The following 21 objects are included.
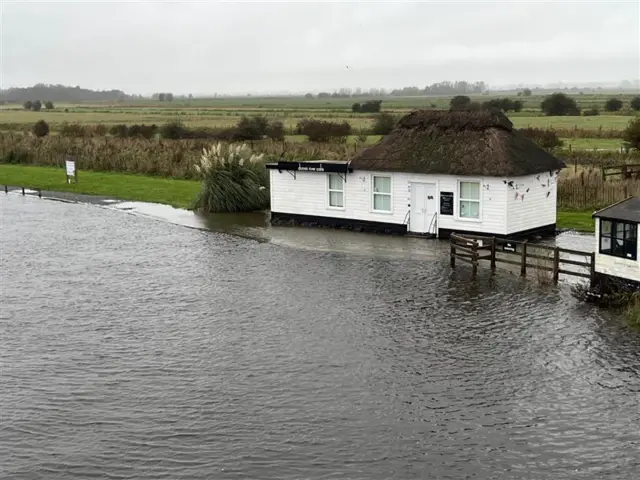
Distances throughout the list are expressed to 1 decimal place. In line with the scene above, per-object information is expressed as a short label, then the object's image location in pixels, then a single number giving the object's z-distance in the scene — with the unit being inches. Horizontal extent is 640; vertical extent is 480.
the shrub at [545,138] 2497.5
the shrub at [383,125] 3211.1
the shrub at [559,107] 4407.0
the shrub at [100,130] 3405.5
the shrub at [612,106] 4614.2
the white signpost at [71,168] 2078.0
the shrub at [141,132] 3252.0
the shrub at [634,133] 2156.6
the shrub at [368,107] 5260.8
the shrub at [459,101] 4375.0
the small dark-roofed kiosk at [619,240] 880.9
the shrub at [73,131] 3299.7
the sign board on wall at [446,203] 1294.3
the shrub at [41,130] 3246.6
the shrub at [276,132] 3082.2
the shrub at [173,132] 3193.9
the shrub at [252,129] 3011.8
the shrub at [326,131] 2974.9
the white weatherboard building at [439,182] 1252.6
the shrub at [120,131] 3278.1
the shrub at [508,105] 4810.8
